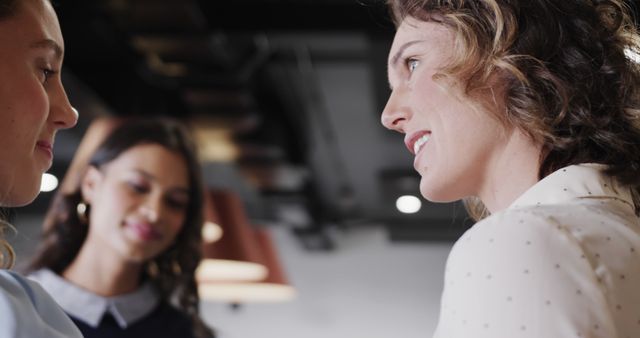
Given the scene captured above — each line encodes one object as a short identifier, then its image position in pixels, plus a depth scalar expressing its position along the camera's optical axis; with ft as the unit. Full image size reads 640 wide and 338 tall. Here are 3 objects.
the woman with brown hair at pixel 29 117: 3.41
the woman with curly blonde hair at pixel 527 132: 3.16
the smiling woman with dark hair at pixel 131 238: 7.66
